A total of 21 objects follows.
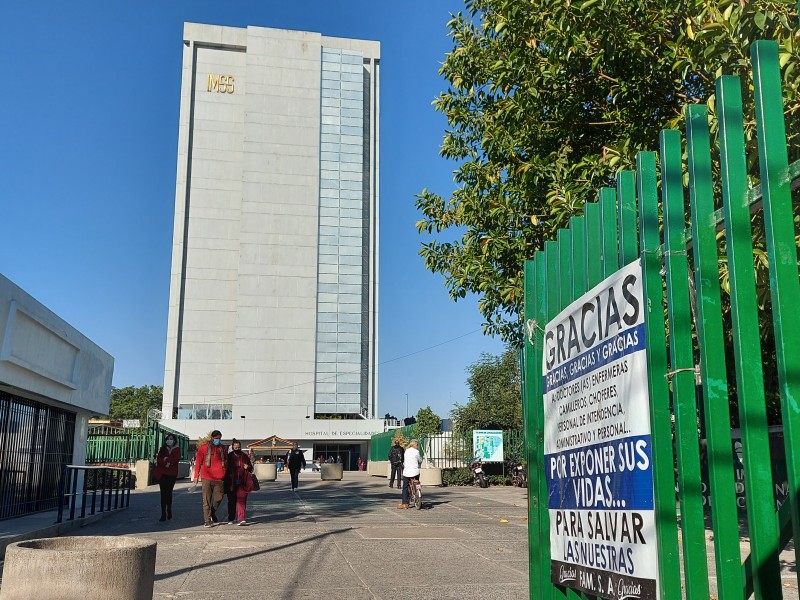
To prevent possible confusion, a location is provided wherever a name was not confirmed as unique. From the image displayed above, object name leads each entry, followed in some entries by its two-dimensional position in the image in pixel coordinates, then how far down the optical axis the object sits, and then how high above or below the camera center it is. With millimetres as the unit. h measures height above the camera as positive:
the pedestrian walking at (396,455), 24156 +211
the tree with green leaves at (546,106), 10383 +5122
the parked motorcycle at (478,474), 30081 -442
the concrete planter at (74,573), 5035 -704
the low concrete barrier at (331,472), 39594 -521
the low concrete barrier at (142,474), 32250 -526
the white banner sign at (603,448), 3408 +70
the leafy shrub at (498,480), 30656 -642
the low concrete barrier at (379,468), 39841 -302
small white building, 13328 +1236
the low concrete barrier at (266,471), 38844 -460
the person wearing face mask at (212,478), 15439 -320
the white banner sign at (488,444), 29812 +680
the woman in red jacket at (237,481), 15570 -382
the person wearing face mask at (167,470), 16391 -185
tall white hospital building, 86750 +23236
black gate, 15000 +146
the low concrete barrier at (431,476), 30875 -516
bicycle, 19509 -707
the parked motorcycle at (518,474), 29625 -409
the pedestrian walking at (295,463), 28203 -51
